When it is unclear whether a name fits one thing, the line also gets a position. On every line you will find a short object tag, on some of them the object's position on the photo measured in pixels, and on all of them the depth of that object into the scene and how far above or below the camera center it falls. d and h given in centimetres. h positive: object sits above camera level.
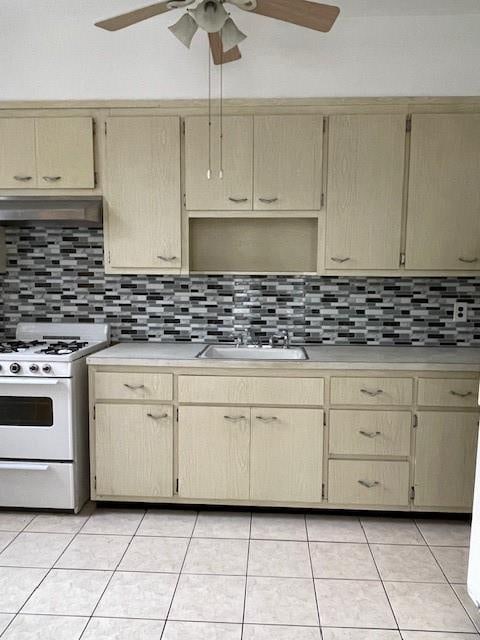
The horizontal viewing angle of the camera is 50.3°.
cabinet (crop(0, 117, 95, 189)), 286 +67
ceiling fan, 173 +91
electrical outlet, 307 -21
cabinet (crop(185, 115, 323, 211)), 279 +61
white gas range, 263 -82
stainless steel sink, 301 -47
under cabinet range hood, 276 +34
